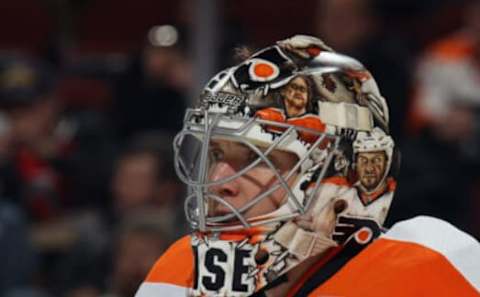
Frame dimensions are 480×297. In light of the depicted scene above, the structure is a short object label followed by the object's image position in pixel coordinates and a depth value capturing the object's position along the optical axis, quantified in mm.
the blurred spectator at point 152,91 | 11663
